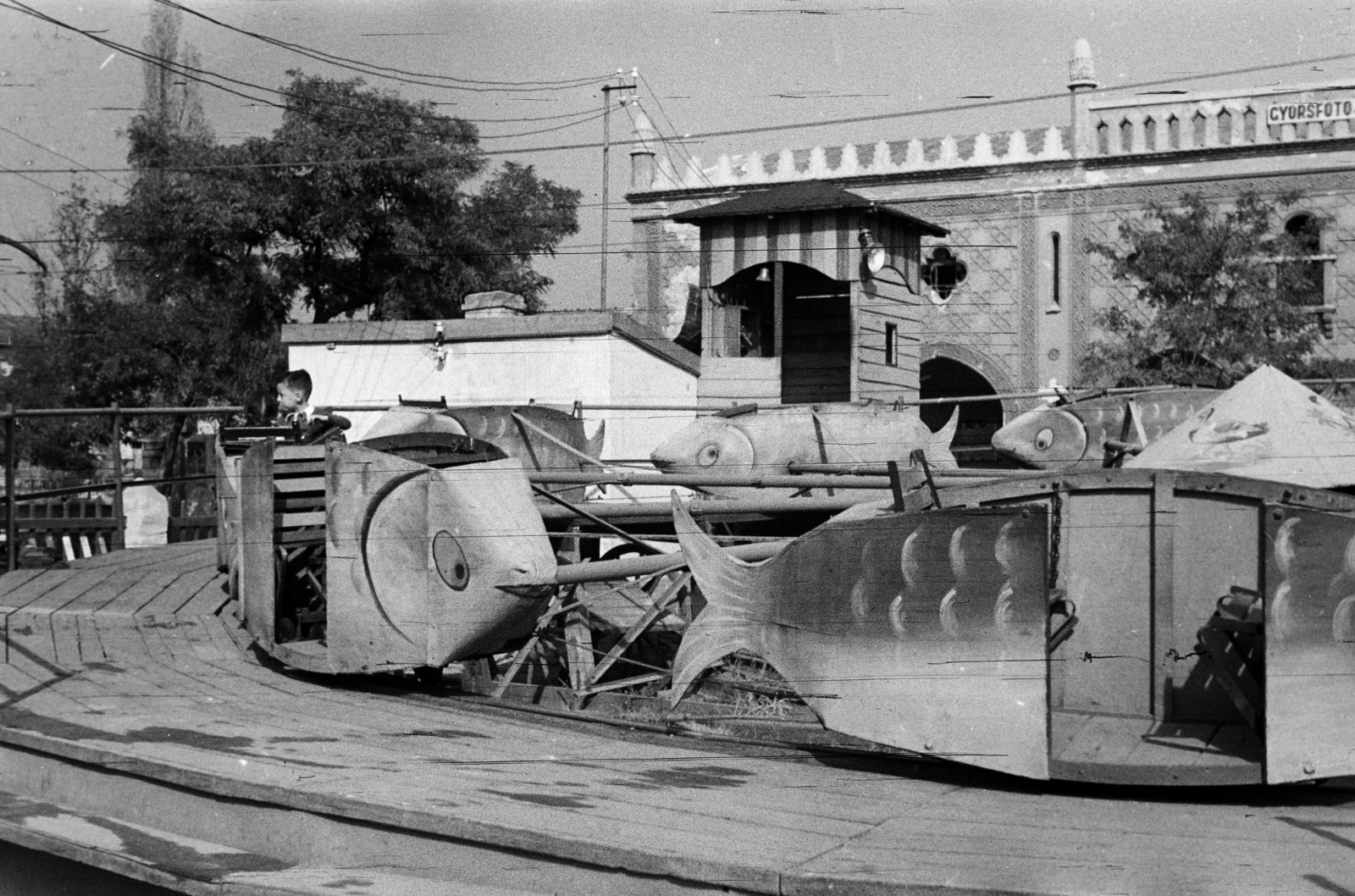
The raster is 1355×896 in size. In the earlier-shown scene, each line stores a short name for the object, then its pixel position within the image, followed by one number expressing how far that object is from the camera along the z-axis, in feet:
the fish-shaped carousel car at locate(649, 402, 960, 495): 50.60
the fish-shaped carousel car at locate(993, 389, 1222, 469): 45.91
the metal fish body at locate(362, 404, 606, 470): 47.37
